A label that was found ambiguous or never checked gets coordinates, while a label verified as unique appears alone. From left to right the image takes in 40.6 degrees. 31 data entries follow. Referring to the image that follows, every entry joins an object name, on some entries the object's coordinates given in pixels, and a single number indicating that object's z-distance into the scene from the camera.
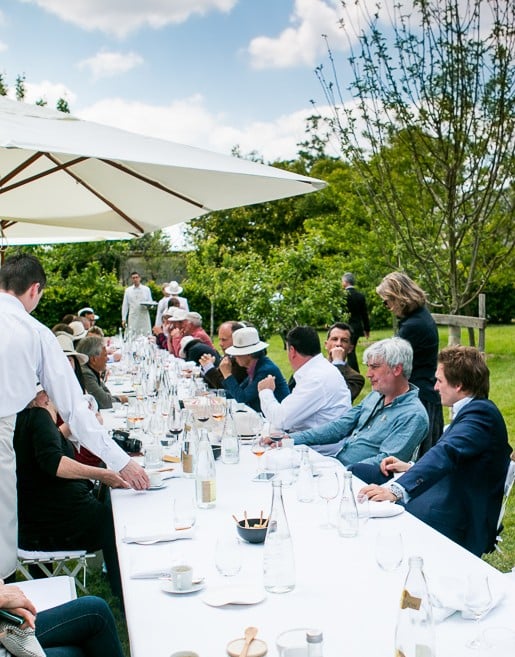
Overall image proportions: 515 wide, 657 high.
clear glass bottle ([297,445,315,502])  2.99
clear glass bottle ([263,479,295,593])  2.08
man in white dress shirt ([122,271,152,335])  16.36
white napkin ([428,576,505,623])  1.88
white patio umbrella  3.30
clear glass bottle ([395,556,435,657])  1.59
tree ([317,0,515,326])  6.59
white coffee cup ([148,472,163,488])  3.30
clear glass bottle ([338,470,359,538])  2.54
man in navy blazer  3.10
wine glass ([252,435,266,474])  3.78
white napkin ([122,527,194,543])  2.53
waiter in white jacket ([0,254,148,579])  3.17
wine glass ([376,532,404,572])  2.18
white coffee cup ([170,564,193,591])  2.09
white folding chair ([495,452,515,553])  3.24
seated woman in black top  3.37
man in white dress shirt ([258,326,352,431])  4.75
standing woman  5.51
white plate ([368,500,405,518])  2.78
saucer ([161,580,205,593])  2.09
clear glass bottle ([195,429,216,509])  2.94
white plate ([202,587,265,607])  1.98
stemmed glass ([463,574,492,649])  1.87
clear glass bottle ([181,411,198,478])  3.47
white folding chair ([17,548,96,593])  3.46
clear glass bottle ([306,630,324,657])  1.58
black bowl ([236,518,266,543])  2.49
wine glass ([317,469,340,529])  2.82
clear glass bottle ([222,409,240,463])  3.71
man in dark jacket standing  12.62
